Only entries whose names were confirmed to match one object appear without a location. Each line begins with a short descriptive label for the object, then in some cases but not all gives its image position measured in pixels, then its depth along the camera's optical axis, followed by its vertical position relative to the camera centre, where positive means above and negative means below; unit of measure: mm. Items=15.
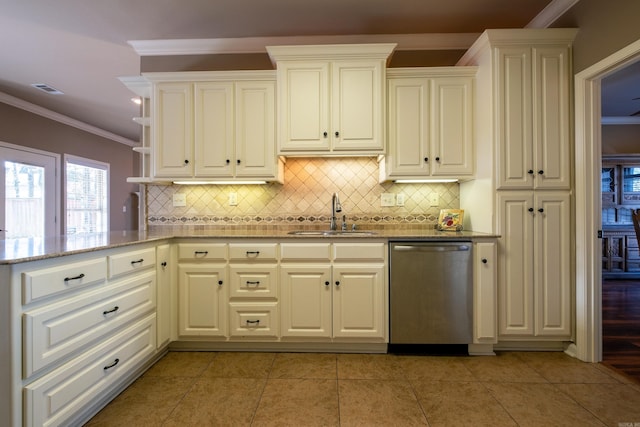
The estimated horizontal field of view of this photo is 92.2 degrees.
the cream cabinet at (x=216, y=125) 2523 +740
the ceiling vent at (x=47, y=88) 3883 +1641
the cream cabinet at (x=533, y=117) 2199 +698
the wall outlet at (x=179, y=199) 2871 +140
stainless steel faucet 2646 +54
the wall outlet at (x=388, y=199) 2790 +136
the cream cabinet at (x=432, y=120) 2445 +746
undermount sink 2642 -151
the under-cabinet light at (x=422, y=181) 2525 +285
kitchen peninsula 1987 -536
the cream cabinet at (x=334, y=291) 2197 -548
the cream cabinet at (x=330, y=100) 2418 +908
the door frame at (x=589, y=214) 2061 -3
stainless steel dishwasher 2168 -550
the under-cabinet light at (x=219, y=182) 2662 +285
